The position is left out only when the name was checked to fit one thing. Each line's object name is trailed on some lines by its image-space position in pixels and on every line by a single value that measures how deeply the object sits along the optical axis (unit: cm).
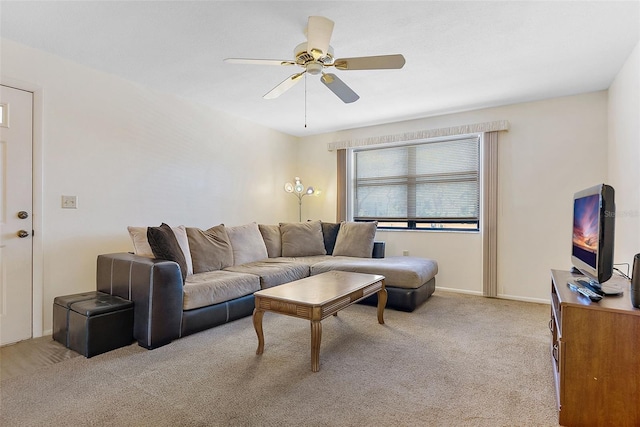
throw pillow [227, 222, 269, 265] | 393
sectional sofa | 252
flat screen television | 170
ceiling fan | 194
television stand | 149
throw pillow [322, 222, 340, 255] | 476
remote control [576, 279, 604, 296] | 177
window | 439
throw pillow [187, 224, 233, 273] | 339
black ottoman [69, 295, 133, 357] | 232
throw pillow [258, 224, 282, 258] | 451
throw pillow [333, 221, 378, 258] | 440
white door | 258
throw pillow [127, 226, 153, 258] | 302
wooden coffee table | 213
